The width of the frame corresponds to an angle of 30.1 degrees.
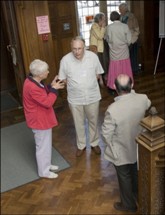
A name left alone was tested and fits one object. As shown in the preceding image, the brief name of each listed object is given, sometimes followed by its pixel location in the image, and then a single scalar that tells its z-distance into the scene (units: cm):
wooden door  505
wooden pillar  198
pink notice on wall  510
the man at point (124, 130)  258
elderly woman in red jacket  322
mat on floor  386
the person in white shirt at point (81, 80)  360
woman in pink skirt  512
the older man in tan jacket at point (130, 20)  605
